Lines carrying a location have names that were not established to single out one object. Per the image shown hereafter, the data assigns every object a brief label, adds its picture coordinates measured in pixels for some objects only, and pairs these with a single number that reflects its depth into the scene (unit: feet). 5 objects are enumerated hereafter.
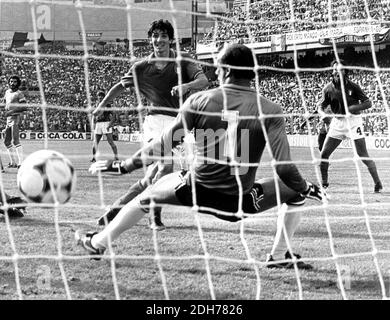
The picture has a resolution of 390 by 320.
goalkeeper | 14.07
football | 14.12
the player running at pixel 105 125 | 46.34
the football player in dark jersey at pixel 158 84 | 19.67
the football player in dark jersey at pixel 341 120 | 28.86
